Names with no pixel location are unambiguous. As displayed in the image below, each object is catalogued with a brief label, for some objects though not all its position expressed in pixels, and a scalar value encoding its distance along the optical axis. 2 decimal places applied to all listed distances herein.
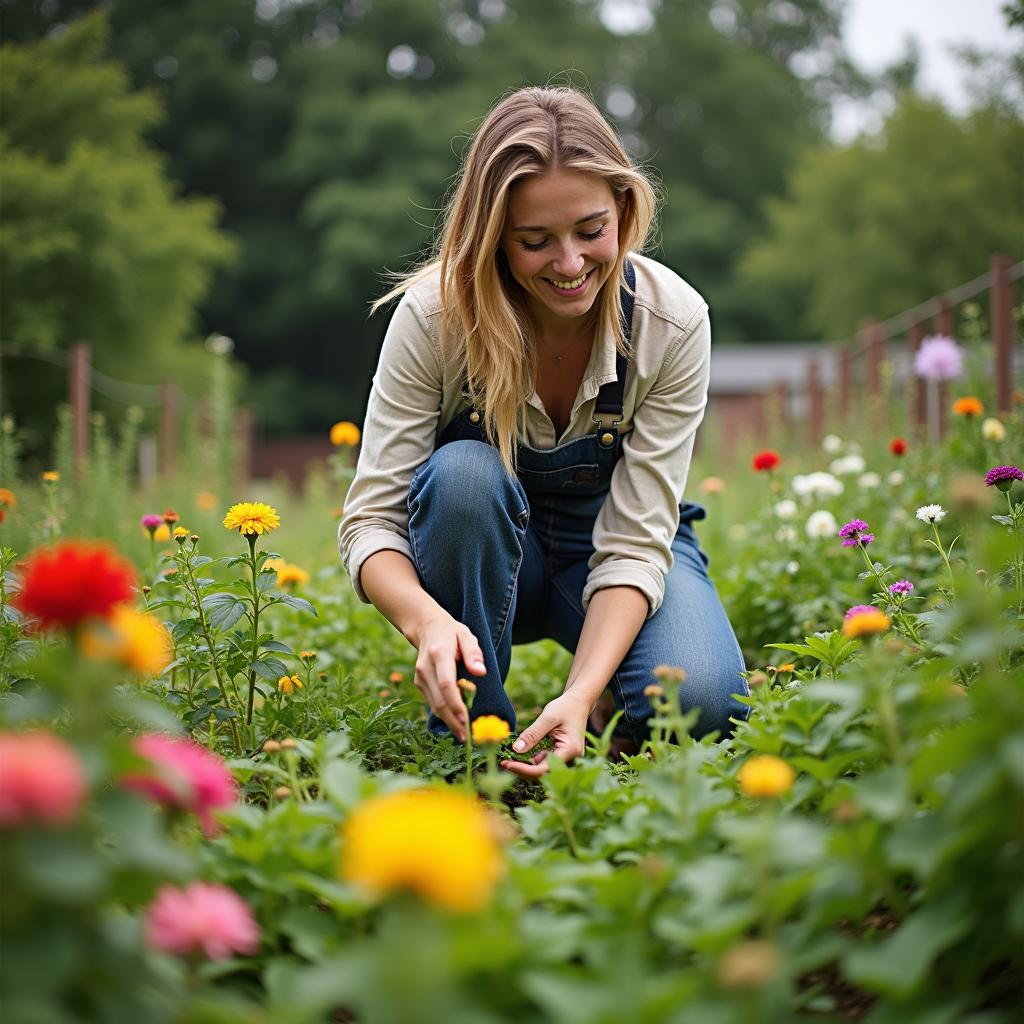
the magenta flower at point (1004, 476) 1.91
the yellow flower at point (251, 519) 1.92
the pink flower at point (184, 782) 0.97
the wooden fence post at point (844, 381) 8.17
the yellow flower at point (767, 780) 0.96
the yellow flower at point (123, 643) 0.93
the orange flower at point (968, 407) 3.21
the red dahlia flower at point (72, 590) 0.89
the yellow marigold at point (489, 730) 1.36
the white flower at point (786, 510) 3.49
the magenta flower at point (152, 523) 2.48
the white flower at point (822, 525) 3.14
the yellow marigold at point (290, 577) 2.62
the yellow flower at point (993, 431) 3.13
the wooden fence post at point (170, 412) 8.99
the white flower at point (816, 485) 3.47
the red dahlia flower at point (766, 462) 3.19
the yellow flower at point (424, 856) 0.72
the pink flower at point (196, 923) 0.91
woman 2.11
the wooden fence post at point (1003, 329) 4.34
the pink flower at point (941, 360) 4.88
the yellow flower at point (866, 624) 1.27
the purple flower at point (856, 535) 2.14
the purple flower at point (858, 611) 1.38
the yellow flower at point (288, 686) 2.01
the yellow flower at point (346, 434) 3.10
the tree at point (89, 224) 13.65
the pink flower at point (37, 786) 0.77
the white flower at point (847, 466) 3.67
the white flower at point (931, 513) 2.11
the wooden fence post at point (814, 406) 9.74
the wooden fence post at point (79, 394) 6.93
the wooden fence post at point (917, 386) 5.10
